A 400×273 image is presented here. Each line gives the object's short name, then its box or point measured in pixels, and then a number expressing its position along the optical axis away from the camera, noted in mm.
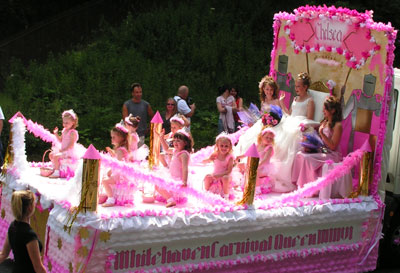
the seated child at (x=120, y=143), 7459
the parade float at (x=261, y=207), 6340
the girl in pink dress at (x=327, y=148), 8188
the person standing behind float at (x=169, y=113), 11016
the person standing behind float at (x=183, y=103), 11391
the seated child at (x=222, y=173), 7621
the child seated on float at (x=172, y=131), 8391
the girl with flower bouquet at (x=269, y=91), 9062
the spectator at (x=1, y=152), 9542
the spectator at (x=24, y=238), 5227
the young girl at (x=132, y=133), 8273
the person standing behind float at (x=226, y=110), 12539
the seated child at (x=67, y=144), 8094
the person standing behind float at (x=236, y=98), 12708
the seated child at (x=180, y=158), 7319
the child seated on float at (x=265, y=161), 8211
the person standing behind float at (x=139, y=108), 11070
